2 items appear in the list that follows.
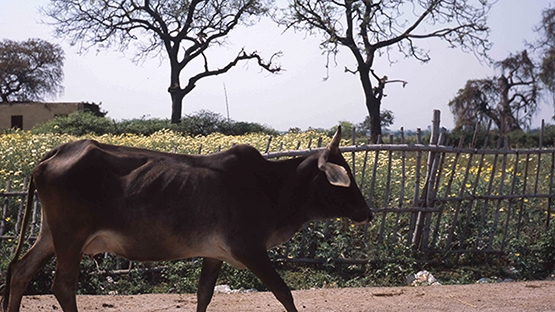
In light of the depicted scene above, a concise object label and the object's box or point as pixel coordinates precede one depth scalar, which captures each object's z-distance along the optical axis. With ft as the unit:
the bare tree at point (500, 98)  134.72
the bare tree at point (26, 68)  141.90
